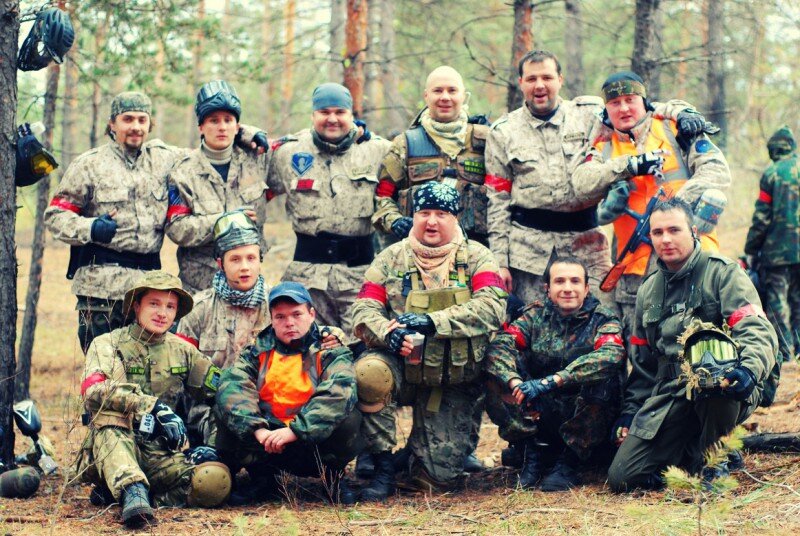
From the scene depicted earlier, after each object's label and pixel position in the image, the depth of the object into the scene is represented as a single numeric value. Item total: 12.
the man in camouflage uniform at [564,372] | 6.12
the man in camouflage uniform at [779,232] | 10.31
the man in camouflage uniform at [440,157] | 7.08
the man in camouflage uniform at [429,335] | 6.12
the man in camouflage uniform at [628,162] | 6.43
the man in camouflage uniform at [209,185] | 7.00
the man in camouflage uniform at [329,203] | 7.23
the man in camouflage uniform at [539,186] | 6.88
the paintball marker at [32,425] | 6.53
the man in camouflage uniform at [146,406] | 5.52
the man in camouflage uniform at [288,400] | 5.78
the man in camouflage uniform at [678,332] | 5.52
